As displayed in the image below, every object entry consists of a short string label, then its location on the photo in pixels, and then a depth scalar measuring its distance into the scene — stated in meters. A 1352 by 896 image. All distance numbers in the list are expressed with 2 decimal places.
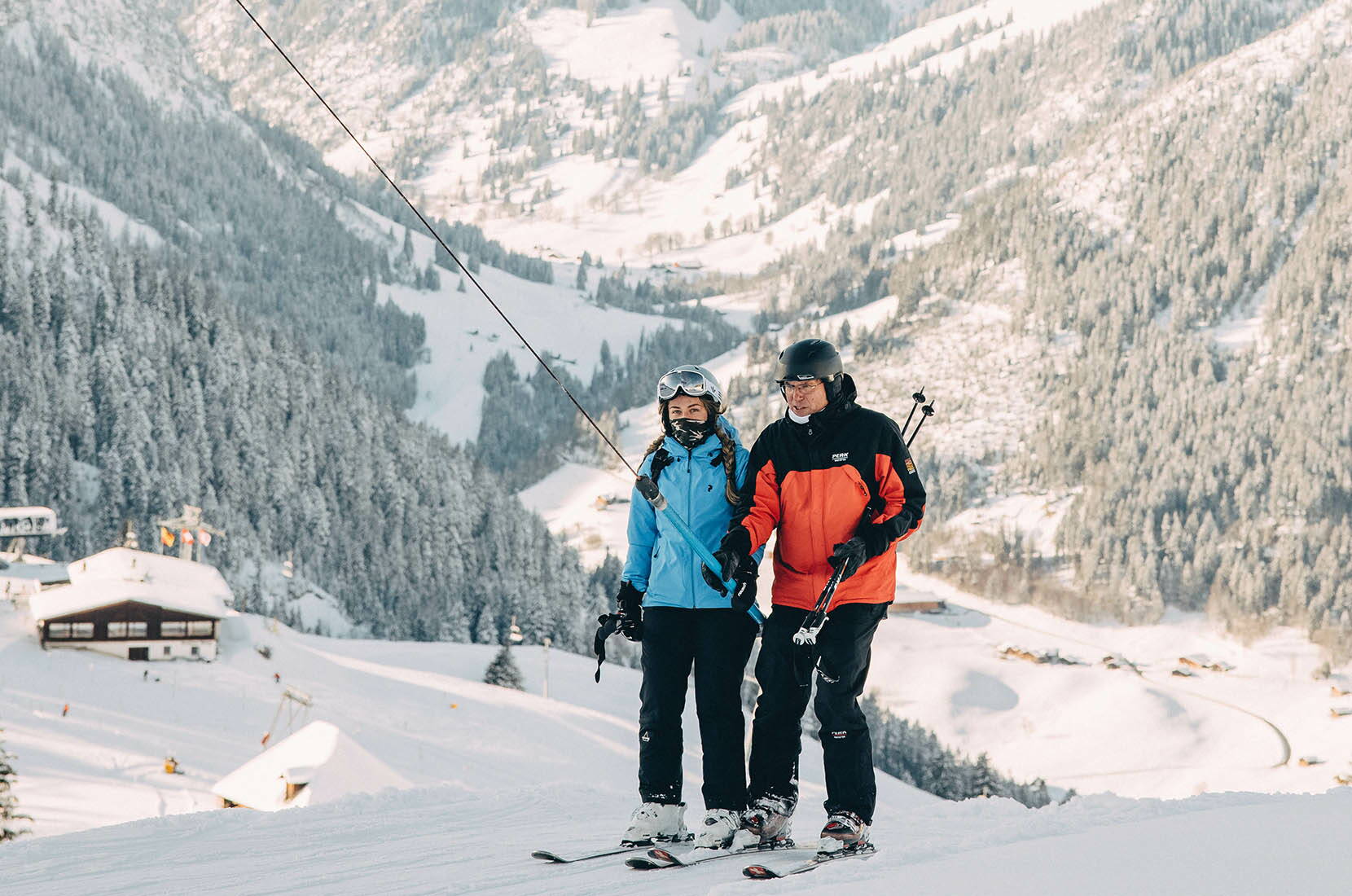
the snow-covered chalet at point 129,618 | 43.88
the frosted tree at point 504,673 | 50.82
